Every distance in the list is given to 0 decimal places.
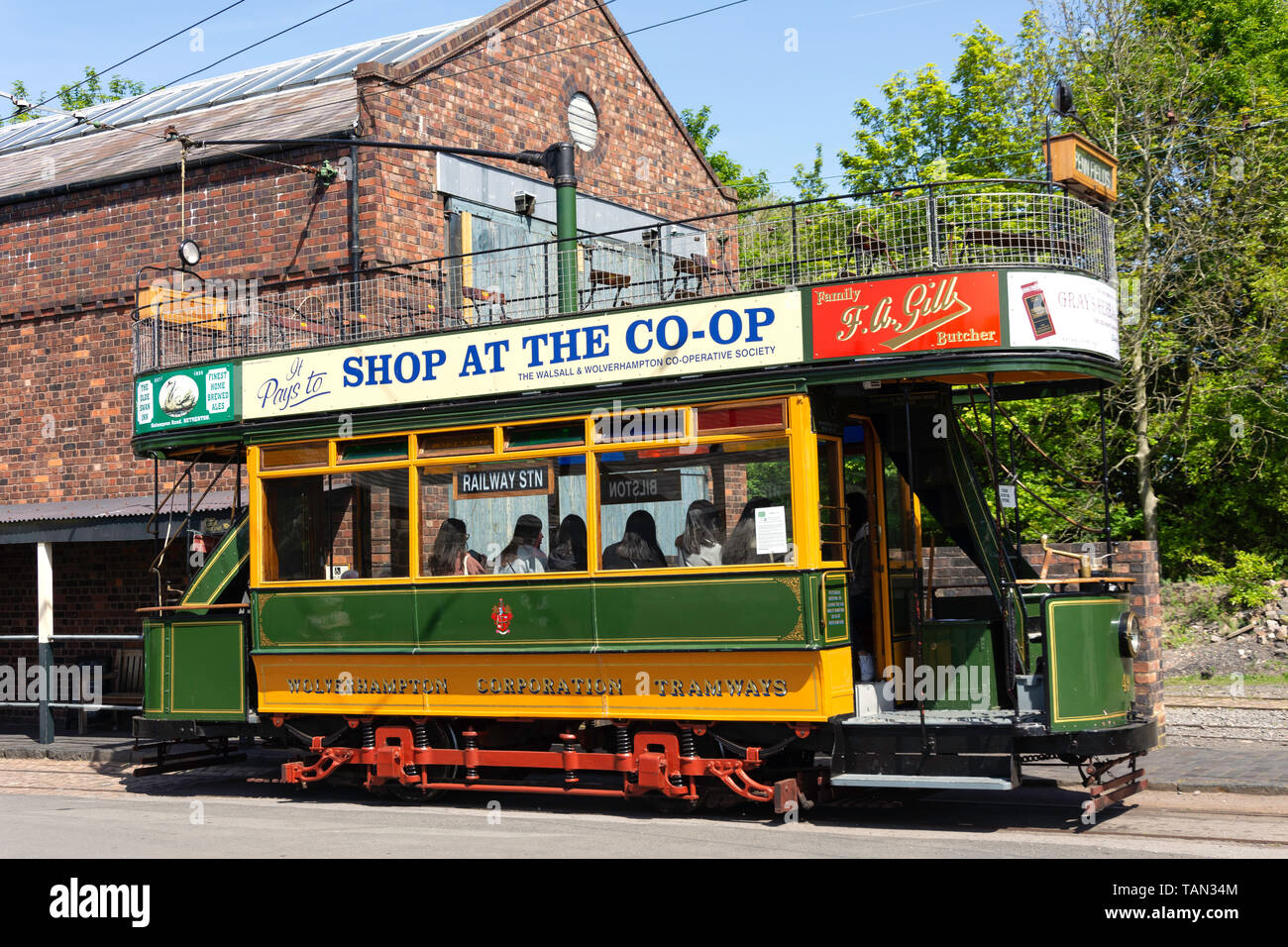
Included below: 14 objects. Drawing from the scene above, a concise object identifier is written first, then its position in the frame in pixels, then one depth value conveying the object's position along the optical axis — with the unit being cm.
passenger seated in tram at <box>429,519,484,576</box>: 1014
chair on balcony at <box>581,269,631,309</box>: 1046
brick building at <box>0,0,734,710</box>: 1641
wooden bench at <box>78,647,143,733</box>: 1747
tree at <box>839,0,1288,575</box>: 2153
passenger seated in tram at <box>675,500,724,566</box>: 921
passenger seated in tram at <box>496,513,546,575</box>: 987
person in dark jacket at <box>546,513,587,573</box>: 967
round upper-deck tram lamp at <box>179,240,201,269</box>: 1620
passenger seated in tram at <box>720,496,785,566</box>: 911
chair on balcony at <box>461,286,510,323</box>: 1108
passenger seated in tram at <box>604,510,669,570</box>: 943
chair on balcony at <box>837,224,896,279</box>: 923
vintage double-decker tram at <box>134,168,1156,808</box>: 876
